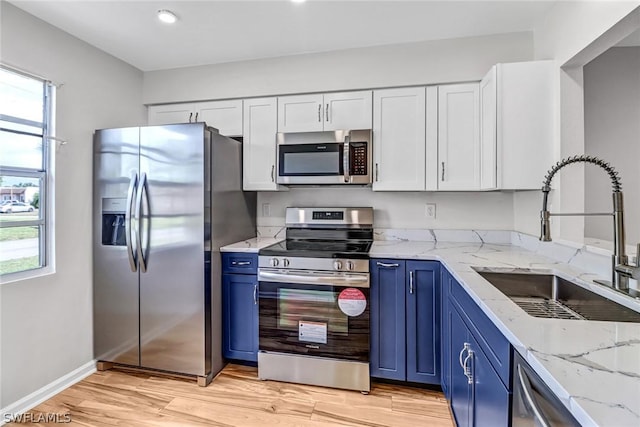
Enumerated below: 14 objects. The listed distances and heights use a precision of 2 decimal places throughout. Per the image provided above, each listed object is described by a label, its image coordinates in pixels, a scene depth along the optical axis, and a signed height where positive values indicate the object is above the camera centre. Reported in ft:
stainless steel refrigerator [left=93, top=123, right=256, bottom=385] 7.02 -0.75
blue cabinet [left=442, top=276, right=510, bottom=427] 3.30 -2.12
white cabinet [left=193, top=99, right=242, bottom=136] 8.77 +2.80
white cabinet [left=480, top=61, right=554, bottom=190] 6.31 +1.85
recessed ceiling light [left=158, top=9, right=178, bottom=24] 6.47 +4.14
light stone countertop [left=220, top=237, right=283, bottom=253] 7.48 -0.80
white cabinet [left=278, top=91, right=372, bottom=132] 8.08 +2.68
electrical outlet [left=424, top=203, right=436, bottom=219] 8.58 +0.07
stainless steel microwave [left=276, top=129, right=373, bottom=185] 7.87 +1.42
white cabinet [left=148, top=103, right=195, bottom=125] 9.17 +2.94
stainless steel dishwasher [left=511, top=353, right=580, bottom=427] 2.15 -1.45
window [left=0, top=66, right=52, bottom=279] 6.12 +0.88
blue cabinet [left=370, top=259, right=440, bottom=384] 6.59 -2.28
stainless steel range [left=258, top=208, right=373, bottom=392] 6.77 -2.27
